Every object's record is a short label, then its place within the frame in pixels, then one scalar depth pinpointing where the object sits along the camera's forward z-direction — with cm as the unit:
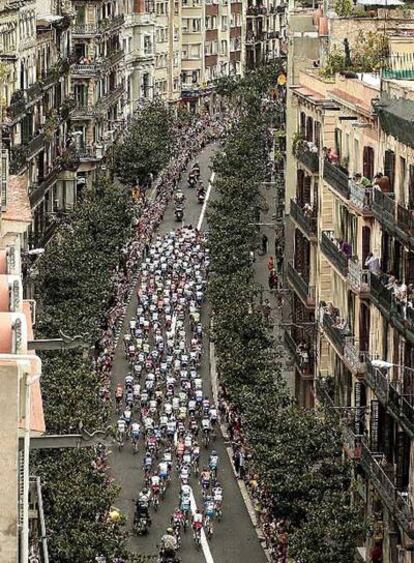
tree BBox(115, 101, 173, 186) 16062
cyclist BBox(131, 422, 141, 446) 8581
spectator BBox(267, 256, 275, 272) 12176
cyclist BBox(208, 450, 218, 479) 8081
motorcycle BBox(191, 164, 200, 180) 17212
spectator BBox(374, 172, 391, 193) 6756
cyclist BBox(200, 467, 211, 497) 7912
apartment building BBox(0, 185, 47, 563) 2792
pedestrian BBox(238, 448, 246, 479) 8146
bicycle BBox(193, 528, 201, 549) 7250
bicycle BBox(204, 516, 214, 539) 7375
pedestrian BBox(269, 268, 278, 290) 11656
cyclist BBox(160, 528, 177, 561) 6931
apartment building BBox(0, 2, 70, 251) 11356
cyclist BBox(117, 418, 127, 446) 8493
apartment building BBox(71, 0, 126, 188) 14862
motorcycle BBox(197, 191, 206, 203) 15962
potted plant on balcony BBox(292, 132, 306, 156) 8919
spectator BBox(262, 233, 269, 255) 12925
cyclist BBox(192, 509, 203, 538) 7306
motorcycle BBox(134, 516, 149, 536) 7338
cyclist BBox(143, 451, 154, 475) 8125
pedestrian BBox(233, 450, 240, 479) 8181
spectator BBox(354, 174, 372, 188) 6981
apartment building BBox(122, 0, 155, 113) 18388
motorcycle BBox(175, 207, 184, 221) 15061
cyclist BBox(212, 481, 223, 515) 7595
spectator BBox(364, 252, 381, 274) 6812
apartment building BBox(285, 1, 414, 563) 6328
